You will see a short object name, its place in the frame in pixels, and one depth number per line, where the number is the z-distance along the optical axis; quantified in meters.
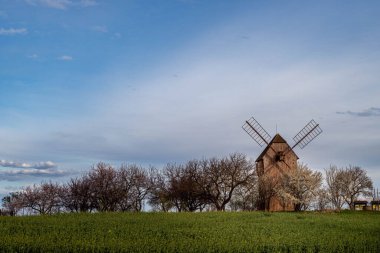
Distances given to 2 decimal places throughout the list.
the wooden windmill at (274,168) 64.25
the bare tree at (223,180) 64.06
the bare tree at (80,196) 70.31
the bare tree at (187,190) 65.12
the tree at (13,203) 80.62
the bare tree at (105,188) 68.12
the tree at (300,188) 62.09
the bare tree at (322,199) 63.44
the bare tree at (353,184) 86.00
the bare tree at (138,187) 69.12
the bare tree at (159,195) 68.55
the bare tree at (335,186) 75.81
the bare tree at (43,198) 77.19
